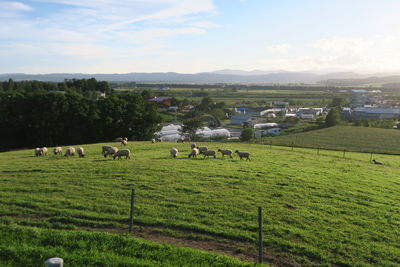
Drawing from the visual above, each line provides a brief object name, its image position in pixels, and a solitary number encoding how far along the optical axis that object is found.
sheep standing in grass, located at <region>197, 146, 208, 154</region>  32.73
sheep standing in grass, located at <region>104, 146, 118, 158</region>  29.05
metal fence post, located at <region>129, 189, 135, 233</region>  12.50
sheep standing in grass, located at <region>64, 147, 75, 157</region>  30.20
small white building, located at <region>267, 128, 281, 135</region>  89.00
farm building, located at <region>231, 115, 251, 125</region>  115.25
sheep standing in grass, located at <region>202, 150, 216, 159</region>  29.67
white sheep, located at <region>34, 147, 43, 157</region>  32.22
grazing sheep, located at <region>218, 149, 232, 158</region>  30.57
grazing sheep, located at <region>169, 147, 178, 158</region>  29.58
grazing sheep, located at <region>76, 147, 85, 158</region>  29.95
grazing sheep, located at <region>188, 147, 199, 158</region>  29.86
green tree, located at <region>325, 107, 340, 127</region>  89.62
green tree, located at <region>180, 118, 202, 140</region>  75.64
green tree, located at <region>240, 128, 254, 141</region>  71.06
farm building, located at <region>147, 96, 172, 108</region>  137.99
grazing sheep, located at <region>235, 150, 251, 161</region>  29.53
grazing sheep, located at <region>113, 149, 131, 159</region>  27.84
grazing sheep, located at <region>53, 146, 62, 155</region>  31.74
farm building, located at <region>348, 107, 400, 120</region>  121.19
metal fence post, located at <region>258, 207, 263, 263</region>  10.91
